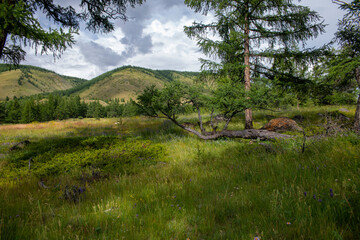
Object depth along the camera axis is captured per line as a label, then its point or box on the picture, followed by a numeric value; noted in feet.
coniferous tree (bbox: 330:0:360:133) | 21.72
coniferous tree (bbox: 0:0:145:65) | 11.87
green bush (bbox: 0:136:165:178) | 14.10
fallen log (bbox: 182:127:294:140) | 20.59
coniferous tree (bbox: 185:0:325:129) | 31.17
